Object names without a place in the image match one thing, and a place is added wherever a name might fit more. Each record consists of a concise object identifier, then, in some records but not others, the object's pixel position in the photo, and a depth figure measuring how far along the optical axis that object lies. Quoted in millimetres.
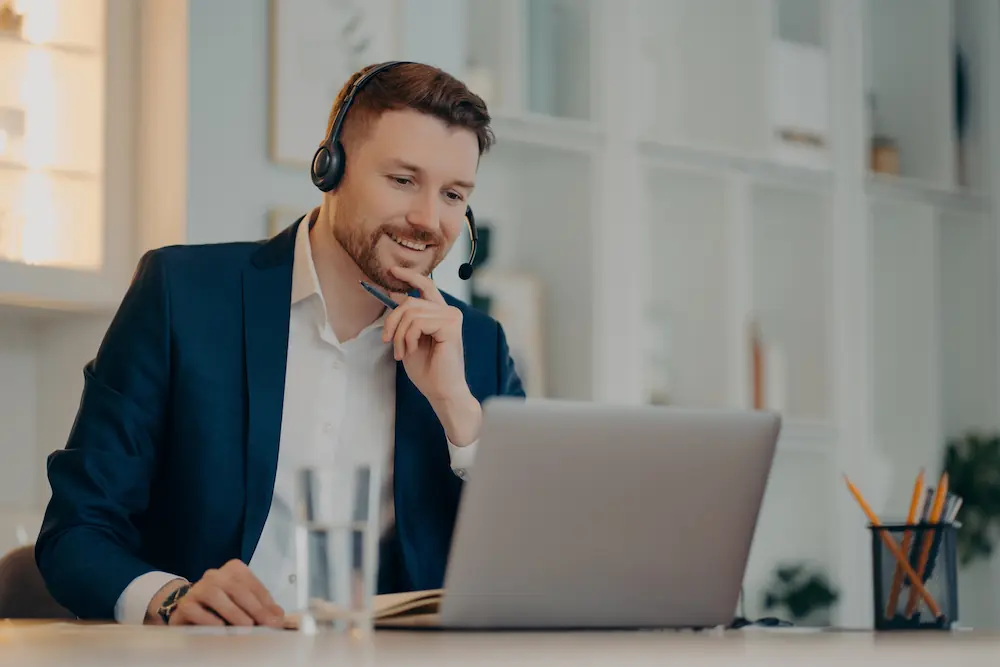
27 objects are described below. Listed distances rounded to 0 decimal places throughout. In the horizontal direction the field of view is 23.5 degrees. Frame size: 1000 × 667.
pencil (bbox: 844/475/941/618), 2342
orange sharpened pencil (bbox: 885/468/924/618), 2381
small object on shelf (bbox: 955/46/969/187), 8342
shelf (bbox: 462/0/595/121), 6443
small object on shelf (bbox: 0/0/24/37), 4944
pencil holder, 2344
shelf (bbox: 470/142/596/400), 6490
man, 3063
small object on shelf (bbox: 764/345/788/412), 7252
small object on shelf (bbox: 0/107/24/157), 4887
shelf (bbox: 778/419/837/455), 7252
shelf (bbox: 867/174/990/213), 7822
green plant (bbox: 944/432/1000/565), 7807
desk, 1127
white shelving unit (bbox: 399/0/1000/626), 6611
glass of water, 1756
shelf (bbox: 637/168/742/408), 7056
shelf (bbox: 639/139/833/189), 6832
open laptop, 1766
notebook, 1794
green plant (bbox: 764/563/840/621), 7184
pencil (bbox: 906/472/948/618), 2361
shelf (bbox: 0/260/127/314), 4751
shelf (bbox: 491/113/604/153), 6376
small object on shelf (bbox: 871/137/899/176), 8021
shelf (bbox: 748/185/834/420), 7494
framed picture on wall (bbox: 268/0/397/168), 5214
